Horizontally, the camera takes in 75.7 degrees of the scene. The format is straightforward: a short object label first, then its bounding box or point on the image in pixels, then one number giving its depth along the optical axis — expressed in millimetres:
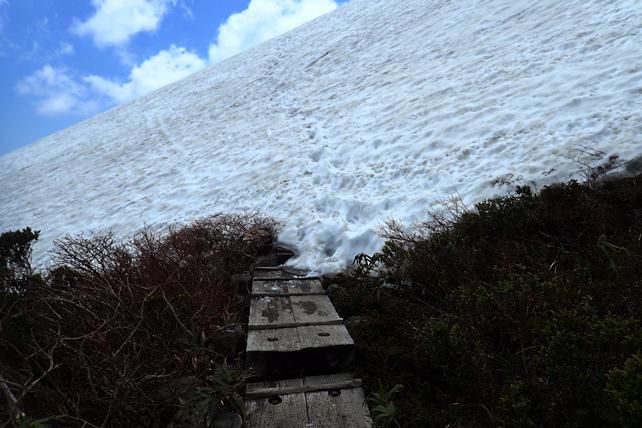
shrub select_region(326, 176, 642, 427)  2166
